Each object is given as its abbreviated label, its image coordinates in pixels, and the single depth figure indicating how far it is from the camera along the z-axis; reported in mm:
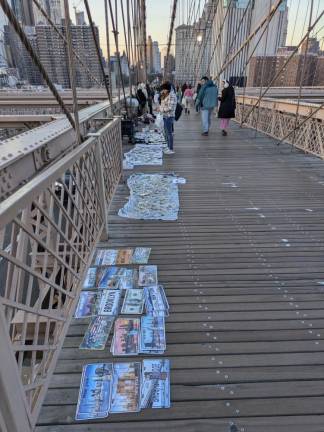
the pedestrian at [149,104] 9730
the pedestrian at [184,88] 12319
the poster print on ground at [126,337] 1394
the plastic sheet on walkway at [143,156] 4406
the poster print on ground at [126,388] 1166
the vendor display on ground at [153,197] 2787
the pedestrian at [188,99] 11309
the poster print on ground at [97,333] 1419
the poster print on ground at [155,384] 1182
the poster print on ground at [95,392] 1146
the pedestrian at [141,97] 8292
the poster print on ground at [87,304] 1601
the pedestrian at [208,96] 5871
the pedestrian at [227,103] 5824
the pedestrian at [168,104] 4730
